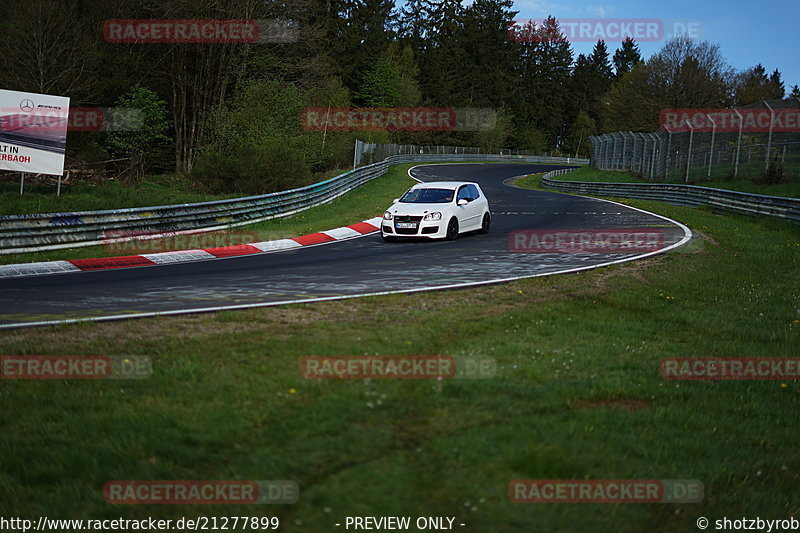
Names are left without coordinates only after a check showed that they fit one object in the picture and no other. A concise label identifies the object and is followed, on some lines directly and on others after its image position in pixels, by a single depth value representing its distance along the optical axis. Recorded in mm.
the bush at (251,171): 27688
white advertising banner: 17359
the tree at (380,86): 85819
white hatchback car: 19656
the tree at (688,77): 72750
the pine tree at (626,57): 151625
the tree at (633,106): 76012
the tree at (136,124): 42188
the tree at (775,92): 119100
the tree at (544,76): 132750
